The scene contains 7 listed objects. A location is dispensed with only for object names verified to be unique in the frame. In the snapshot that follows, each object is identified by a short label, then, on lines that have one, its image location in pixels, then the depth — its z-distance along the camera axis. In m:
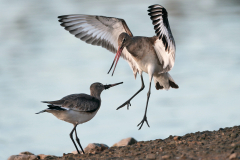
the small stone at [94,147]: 12.41
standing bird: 12.05
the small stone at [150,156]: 9.63
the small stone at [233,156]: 8.63
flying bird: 15.44
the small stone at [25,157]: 12.98
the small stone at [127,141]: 13.76
